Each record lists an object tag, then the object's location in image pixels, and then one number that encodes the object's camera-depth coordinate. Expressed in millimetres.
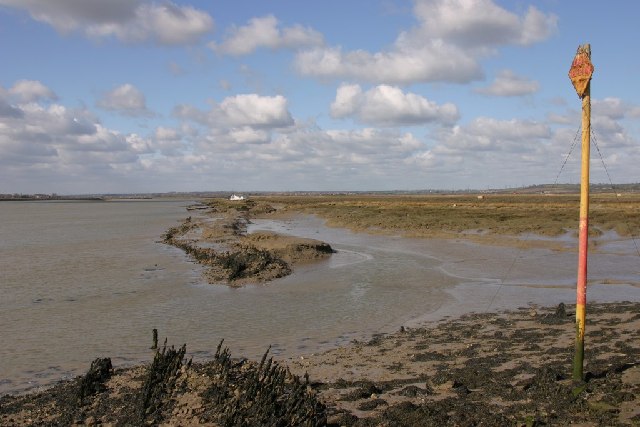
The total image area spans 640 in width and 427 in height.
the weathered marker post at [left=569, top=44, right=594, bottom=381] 7707
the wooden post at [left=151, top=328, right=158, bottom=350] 10212
